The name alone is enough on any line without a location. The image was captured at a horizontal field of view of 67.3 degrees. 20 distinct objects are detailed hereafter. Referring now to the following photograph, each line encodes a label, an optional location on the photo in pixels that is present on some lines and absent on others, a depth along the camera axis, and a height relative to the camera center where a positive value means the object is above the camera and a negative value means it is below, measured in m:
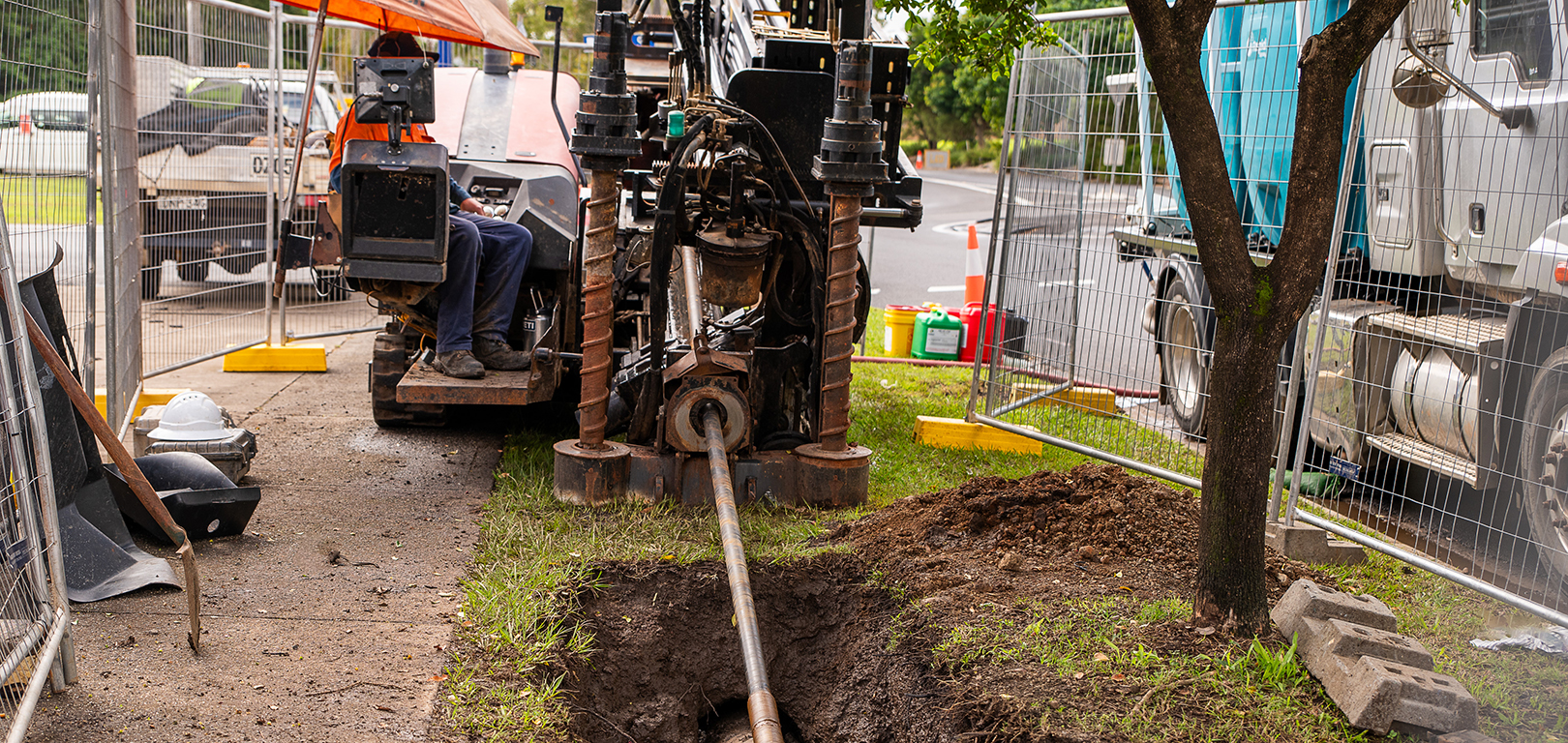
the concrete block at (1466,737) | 3.43 -1.44
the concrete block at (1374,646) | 3.75 -1.31
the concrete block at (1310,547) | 5.32 -1.42
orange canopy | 6.32 +0.91
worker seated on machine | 6.21 -0.53
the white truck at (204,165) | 7.54 +0.01
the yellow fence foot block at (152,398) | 7.01 -1.40
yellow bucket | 10.29 -1.08
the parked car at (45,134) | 4.47 +0.09
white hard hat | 5.53 -1.20
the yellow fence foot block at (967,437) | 7.06 -1.36
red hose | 7.07 -1.26
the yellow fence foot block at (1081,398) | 7.01 -1.09
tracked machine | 5.20 -0.26
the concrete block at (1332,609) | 4.02 -1.28
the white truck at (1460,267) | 4.92 -0.14
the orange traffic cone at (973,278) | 10.80 -0.62
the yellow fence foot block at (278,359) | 8.56 -1.37
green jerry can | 10.09 -1.08
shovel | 3.65 -0.94
